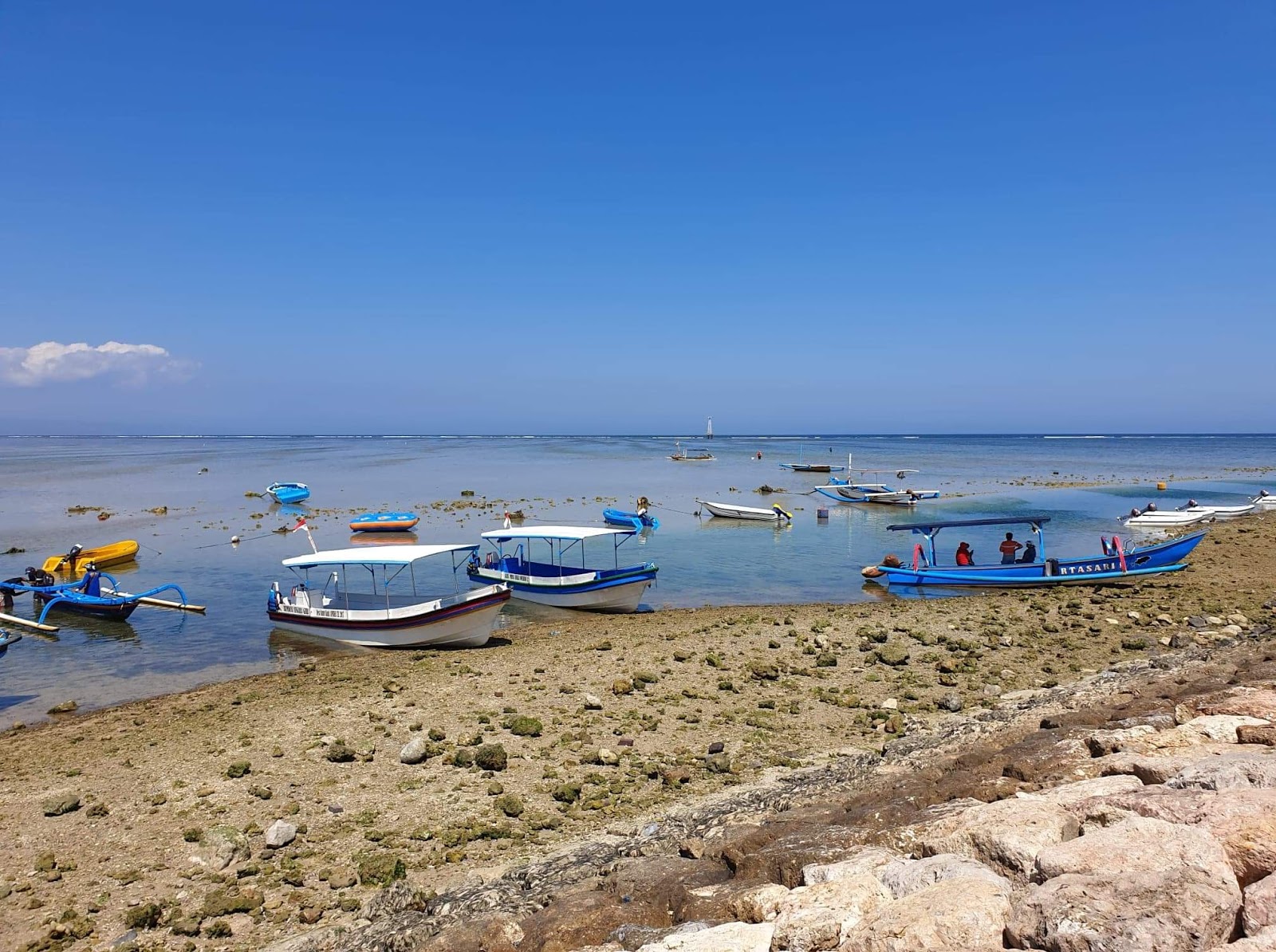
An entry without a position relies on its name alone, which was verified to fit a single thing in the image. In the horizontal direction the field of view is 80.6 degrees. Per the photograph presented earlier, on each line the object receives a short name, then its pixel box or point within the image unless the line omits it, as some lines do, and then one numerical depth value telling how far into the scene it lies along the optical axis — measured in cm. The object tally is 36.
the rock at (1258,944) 490
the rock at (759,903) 727
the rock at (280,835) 1134
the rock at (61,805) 1261
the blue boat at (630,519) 5024
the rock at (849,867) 764
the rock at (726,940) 653
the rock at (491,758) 1374
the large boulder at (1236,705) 1040
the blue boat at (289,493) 6794
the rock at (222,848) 1100
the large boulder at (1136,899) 515
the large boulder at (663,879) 862
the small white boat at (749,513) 5431
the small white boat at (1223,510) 4962
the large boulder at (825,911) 638
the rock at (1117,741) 1015
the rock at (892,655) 1981
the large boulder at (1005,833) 699
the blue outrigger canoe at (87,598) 2778
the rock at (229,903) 980
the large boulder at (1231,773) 766
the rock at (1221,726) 966
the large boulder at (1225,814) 614
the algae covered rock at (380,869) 1042
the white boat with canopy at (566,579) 2845
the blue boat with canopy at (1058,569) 2972
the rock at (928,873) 674
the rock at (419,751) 1410
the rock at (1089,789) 830
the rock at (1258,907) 530
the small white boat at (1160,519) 4638
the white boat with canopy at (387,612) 2348
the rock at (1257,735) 935
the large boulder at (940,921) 571
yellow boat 3529
